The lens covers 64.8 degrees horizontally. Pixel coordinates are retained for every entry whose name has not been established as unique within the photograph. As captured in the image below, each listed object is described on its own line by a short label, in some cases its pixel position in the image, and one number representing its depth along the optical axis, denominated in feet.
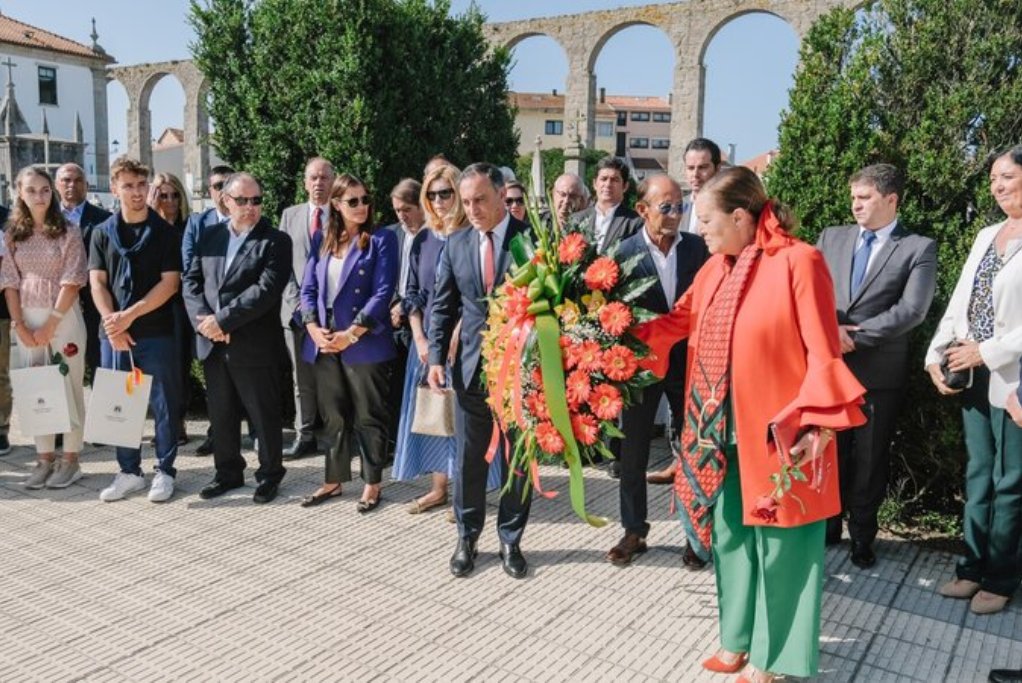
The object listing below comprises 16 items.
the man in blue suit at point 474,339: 13.84
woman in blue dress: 16.60
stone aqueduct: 103.86
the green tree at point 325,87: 22.85
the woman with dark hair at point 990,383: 12.01
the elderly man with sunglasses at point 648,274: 14.56
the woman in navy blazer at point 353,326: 16.94
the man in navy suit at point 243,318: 17.12
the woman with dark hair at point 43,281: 18.67
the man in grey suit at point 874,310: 13.53
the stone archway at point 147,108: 134.41
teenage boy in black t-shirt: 17.67
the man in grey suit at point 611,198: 18.26
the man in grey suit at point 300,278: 20.17
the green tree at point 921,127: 15.33
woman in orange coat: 9.49
